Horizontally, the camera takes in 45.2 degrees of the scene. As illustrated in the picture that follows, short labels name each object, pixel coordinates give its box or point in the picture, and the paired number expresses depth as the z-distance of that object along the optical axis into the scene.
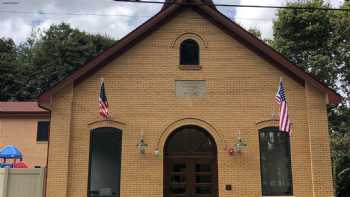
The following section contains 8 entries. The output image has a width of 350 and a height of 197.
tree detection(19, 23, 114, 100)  47.16
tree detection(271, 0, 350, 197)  25.09
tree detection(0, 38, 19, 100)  45.75
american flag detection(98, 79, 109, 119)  12.96
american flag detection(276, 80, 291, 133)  12.43
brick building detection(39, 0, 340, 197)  13.27
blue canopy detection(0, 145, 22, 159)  20.21
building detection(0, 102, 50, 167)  25.45
